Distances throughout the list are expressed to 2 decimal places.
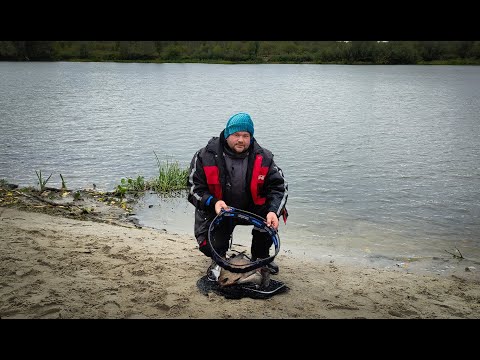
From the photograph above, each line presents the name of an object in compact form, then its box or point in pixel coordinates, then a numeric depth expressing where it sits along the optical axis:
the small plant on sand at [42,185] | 8.89
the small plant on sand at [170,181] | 9.42
